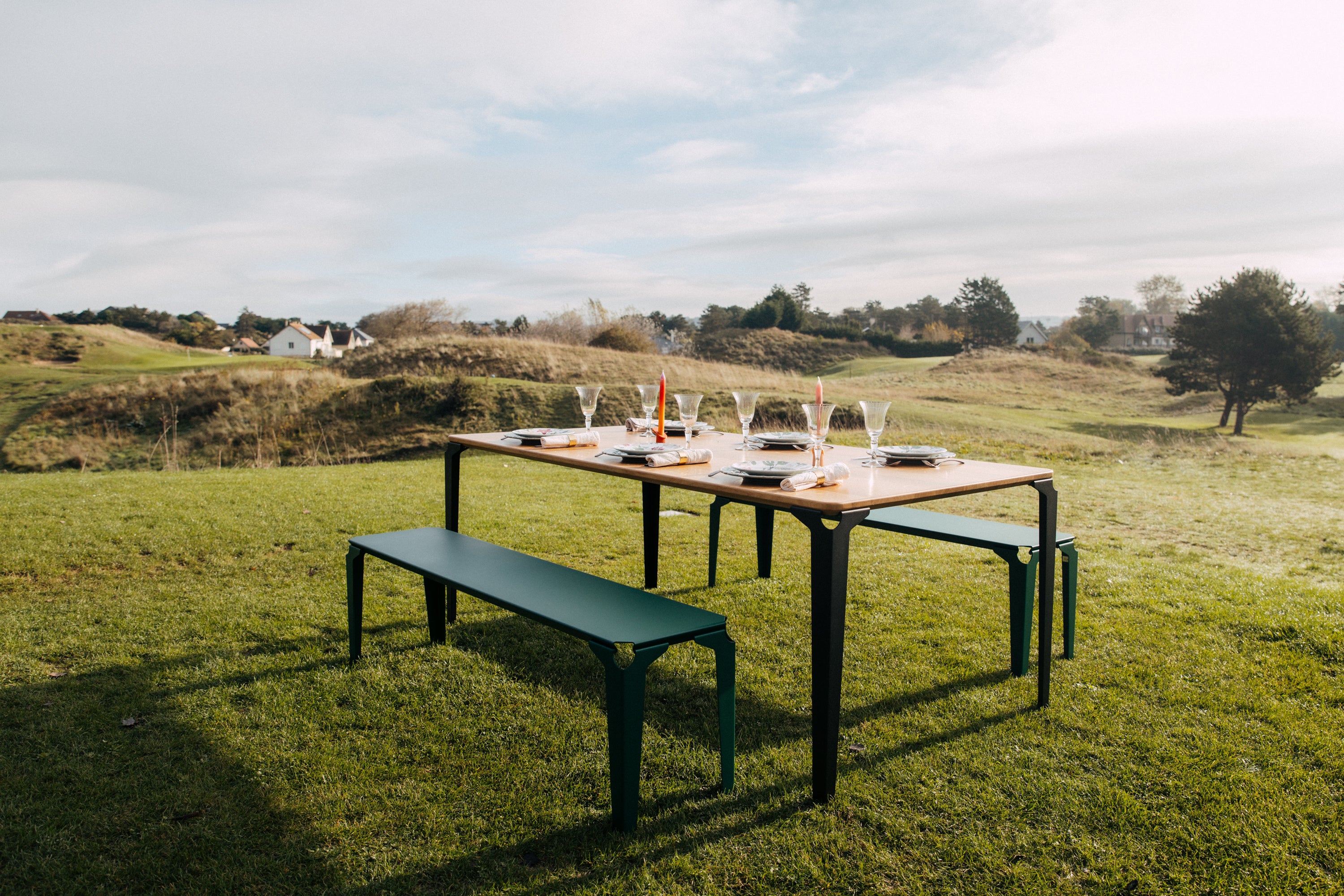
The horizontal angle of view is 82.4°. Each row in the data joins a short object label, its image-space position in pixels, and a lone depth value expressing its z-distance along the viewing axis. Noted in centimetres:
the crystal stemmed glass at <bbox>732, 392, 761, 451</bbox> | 322
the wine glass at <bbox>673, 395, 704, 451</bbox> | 349
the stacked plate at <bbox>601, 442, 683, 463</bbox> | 326
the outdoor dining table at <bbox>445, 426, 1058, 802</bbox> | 238
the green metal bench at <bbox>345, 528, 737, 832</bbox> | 233
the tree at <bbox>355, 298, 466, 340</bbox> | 3291
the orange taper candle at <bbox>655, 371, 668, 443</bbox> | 336
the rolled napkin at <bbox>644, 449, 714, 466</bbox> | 313
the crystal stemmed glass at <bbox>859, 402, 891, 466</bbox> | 295
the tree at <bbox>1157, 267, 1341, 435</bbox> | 2606
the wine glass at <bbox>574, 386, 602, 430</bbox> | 383
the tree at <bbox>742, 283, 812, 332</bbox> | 4850
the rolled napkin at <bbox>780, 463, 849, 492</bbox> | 255
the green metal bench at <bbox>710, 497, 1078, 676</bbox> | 344
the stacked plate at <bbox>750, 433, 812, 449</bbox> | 367
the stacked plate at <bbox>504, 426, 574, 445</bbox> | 385
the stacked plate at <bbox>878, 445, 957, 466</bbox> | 317
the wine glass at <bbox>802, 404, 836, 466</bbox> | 291
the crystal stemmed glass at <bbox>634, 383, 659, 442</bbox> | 413
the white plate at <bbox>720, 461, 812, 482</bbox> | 269
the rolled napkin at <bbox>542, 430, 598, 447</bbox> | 377
